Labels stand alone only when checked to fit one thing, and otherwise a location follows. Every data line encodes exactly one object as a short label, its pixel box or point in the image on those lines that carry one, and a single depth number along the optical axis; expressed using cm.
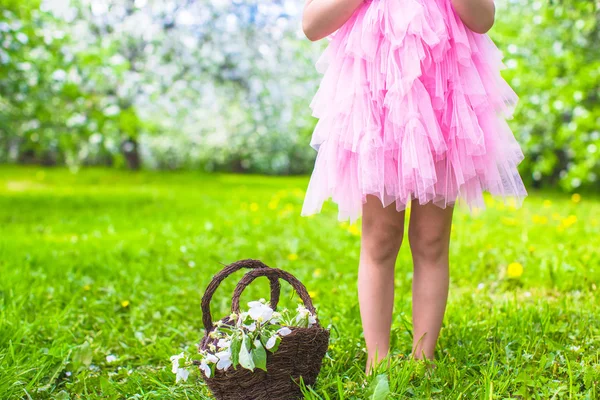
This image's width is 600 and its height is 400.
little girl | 147
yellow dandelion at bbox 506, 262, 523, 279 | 245
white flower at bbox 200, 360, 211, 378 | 133
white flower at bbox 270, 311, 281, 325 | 141
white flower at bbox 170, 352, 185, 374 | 142
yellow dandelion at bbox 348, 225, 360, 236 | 364
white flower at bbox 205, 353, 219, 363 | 133
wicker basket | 137
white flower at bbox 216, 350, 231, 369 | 133
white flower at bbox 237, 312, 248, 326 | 139
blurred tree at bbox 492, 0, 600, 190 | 589
